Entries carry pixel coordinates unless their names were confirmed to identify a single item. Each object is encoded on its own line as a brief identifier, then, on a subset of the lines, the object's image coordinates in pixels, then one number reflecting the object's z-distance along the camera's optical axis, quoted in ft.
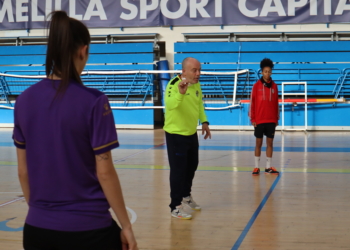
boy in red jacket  22.95
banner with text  53.16
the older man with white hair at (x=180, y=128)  14.37
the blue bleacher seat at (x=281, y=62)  52.75
